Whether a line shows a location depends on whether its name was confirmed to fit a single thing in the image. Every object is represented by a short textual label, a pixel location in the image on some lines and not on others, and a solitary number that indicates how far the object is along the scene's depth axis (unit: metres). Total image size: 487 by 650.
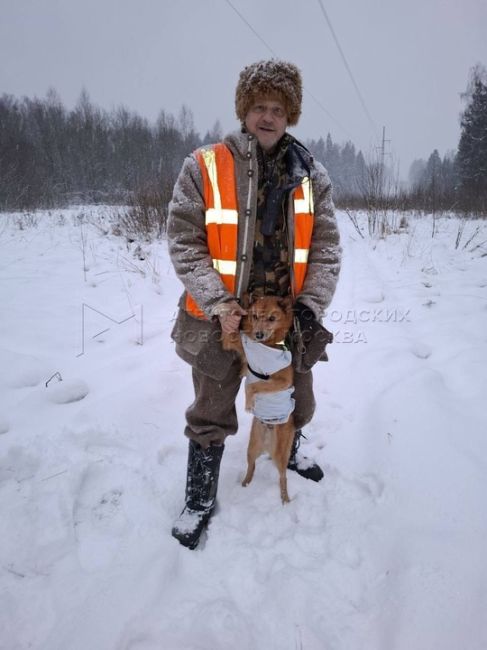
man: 1.66
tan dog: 1.71
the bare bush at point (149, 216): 8.67
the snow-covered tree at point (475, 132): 22.25
